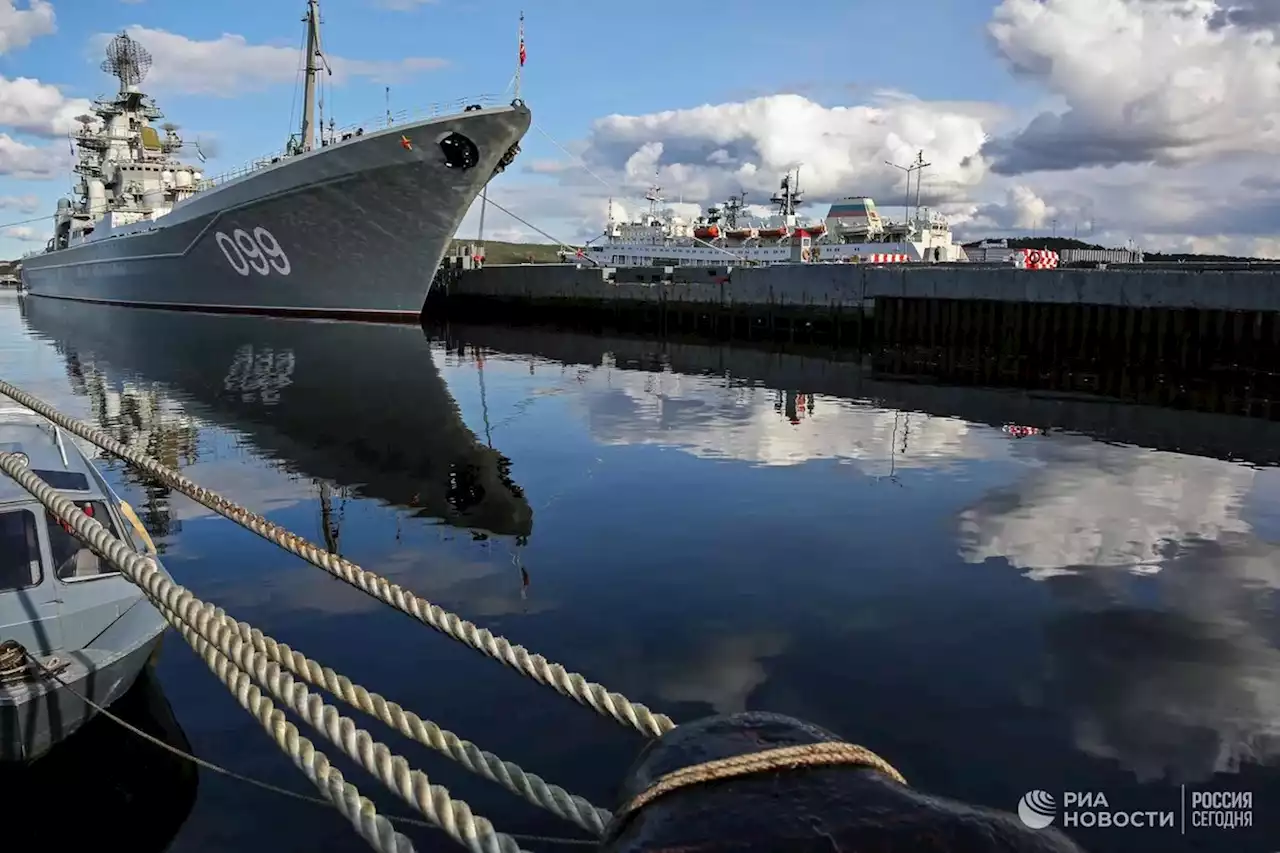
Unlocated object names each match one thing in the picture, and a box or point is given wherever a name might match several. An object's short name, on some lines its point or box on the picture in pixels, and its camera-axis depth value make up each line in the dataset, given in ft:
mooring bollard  5.57
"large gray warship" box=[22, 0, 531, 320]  134.41
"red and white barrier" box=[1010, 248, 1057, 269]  157.07
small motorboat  19.43
